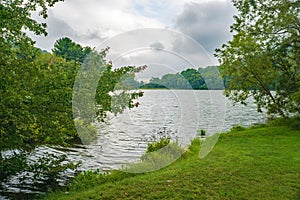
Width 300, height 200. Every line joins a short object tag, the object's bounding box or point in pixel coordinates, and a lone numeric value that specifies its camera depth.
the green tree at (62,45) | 51.88
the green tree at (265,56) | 15.01
